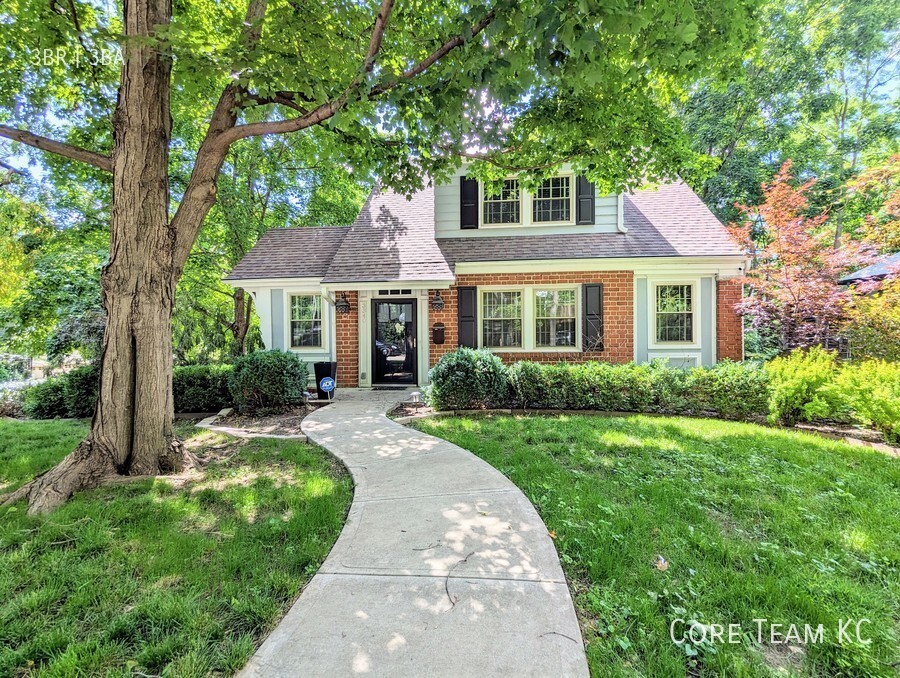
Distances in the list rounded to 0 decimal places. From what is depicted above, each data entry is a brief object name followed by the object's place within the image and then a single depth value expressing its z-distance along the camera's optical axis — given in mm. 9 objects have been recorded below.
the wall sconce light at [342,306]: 9516
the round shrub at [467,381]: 6934
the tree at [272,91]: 3266
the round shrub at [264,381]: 7379
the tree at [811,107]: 14789
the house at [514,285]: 9109
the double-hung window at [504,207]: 9898
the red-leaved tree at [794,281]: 9062
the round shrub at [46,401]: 7904
